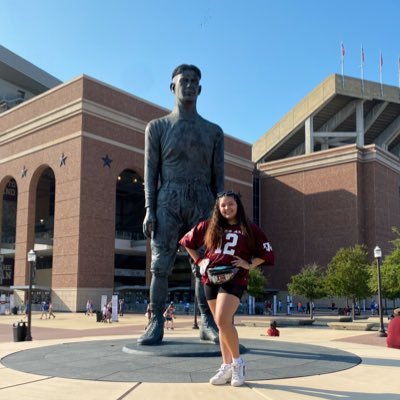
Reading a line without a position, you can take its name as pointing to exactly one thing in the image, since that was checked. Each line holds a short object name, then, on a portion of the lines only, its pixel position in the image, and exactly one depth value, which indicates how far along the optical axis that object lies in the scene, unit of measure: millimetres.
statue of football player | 7973
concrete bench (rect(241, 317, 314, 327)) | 23781
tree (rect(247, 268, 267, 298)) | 40625
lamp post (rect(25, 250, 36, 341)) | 14280
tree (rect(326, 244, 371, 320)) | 33406
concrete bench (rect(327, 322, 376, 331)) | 21031
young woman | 4957
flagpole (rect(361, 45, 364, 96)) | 59703
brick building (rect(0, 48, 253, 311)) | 39359
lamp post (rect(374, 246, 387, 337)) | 19345
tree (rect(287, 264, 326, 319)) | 36656
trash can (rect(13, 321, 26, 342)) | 13164
